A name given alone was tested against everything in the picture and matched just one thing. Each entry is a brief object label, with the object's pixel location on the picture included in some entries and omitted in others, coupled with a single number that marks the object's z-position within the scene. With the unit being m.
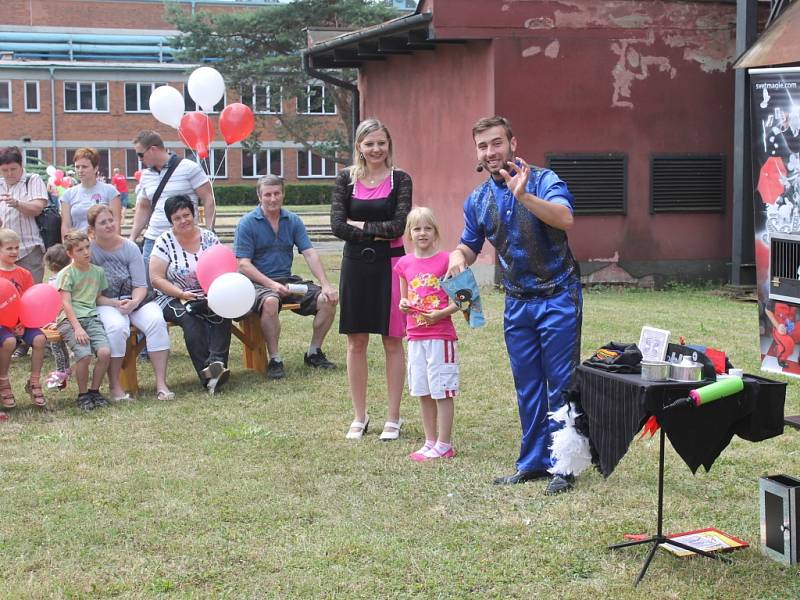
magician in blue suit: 5.33
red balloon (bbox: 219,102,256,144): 11.88
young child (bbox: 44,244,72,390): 8.35
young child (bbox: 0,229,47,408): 7.77
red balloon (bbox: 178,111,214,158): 11.70
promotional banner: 6.53
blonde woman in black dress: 6.68
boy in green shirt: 7.95
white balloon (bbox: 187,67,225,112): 11.51
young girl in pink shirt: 6.27
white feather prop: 4.82
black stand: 4.40
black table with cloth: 4.25
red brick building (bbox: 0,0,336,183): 49.97
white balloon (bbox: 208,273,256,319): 8.03
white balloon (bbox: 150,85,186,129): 10.95
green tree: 34.97
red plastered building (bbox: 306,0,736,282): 13.62
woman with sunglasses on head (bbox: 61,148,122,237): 9.73
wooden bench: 8.43
